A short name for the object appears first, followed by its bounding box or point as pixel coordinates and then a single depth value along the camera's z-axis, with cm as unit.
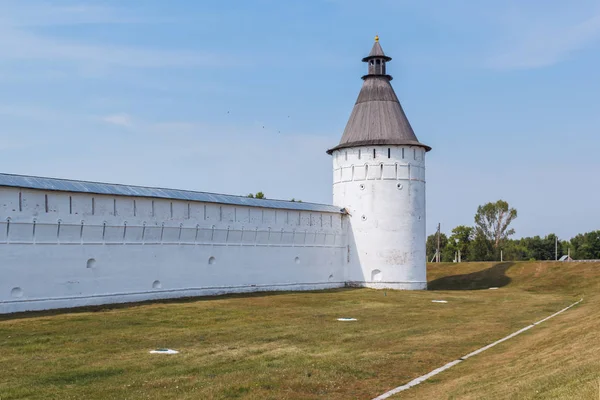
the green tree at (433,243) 8500
